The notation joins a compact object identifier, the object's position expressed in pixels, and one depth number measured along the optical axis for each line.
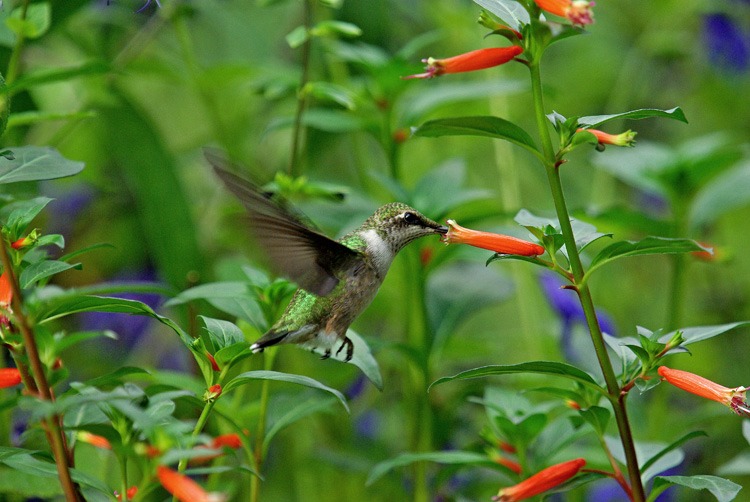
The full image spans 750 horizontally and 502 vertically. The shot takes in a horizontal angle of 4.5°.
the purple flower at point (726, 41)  4.03
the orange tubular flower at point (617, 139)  2.66
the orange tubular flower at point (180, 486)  2.60
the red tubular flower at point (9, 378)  2.65
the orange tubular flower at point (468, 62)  2.66
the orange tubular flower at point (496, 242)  2.66
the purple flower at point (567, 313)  2.87
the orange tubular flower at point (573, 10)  2.64
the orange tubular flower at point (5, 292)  2.64
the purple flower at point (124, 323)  3.56
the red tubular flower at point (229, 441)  2.69
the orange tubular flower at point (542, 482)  2.67
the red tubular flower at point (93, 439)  2.64
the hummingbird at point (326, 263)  2.69
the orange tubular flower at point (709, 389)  2.66
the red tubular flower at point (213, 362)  2.66
